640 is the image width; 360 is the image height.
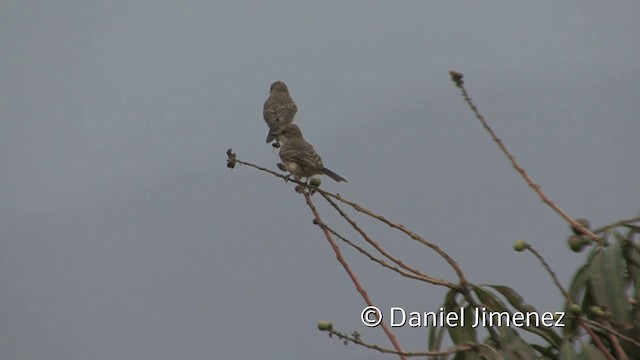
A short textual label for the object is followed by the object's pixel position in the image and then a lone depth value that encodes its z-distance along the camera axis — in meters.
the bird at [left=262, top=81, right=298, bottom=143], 19.94
